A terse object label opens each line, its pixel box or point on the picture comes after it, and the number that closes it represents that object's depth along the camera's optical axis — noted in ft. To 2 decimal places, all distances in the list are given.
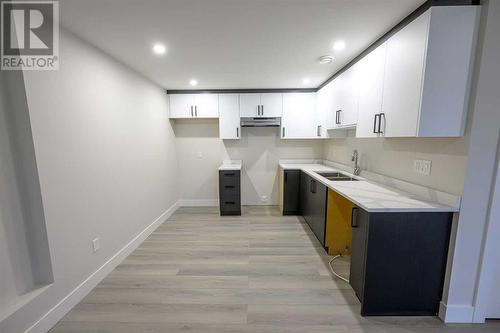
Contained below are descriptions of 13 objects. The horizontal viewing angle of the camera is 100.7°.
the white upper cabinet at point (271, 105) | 12.99
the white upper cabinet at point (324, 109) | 10.77
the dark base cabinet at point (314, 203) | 8.76
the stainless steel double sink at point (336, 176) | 10.35
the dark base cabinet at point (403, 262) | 5.23
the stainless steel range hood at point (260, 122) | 13.15
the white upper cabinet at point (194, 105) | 13.15
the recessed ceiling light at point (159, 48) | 6.93
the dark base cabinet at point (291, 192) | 12.48
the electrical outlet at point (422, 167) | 5.92
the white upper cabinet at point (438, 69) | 4.64
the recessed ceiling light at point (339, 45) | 6.77
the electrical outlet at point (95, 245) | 6.83
